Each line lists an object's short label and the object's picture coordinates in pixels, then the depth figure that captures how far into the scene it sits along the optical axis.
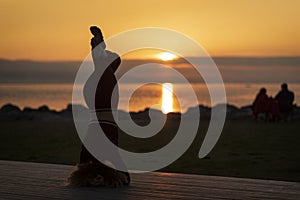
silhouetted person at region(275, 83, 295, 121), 17.08
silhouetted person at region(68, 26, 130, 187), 5.86
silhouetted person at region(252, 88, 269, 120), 17.09
